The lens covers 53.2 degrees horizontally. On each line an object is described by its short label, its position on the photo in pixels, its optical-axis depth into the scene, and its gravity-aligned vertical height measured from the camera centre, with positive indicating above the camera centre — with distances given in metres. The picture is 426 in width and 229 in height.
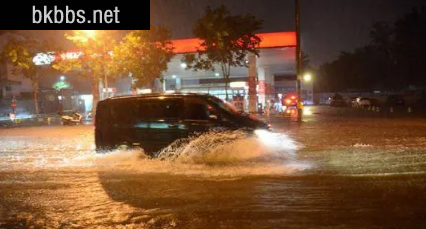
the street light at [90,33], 25.96 +4.56
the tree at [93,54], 26.67 +3.38
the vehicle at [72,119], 28.34 -0.80
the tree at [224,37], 28.66 +4.60
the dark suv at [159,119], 10.65 -0.36
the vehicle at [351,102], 54.76 -0.01
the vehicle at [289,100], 42.17 +0.30
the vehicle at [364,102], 49.16 -0.04
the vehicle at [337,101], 55.22 +0.14
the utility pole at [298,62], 22.72 +2.19
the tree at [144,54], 27.75 +3.61
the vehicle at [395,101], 48.53 +0.01
